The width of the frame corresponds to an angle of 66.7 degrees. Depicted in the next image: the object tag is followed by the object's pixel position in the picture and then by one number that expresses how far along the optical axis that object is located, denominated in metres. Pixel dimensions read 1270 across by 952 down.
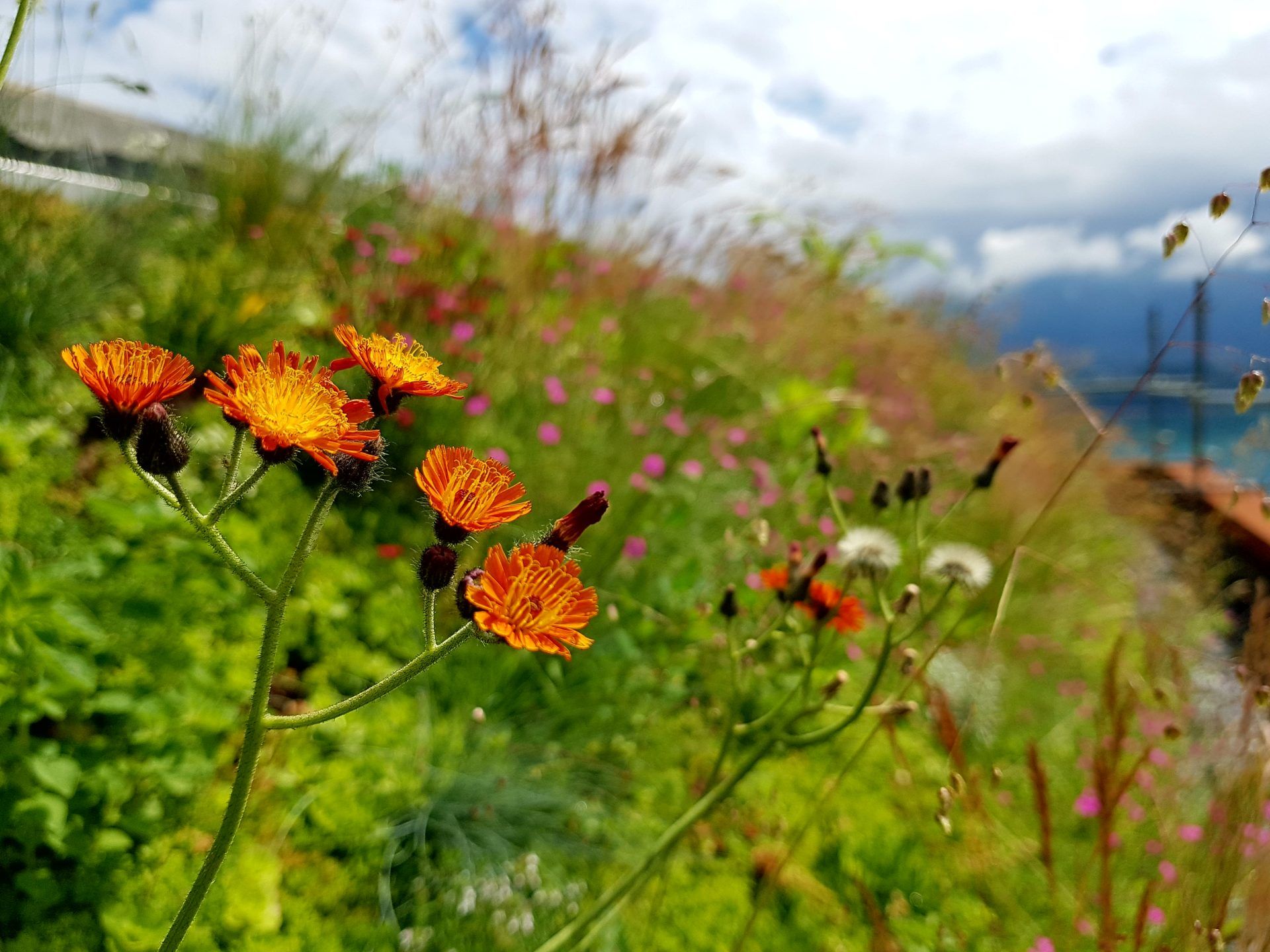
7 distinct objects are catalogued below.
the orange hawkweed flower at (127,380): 0.15
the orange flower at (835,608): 0.22
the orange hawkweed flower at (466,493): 0.15
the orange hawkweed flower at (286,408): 0.14
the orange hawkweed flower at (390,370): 0.15
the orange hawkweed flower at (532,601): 0.14
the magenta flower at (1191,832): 0.40
